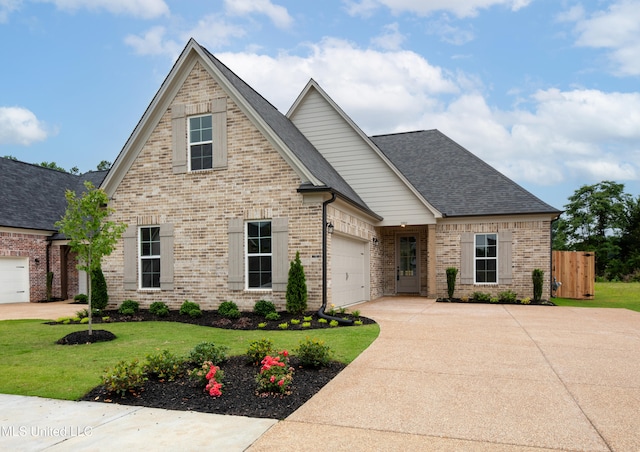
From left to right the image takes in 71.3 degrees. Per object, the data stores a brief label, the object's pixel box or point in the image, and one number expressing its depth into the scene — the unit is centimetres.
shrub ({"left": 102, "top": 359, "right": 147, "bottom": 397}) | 513
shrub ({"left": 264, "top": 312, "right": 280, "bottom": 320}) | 1103
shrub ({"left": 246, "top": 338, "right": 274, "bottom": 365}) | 638
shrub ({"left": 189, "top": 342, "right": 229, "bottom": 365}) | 621
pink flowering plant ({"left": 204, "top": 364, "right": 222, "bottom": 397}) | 500
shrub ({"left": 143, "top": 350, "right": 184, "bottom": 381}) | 574
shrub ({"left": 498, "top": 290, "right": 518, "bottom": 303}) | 1577
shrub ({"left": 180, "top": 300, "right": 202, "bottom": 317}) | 1236
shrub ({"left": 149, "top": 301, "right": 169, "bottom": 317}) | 1253
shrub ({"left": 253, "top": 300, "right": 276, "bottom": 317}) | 1169
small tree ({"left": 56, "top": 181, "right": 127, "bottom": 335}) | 888
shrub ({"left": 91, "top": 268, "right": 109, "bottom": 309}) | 1332
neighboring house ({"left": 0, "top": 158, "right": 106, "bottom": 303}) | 1788
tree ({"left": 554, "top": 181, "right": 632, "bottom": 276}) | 3956
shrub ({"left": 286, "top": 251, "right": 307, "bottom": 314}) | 1135
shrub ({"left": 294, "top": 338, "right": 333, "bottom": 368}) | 614
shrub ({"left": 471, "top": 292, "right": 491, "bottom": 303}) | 1611
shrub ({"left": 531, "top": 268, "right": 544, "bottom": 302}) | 1557
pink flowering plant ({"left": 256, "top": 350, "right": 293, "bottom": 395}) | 505
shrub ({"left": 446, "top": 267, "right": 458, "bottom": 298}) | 1641
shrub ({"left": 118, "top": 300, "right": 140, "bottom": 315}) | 1277
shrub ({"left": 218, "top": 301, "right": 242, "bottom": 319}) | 1172
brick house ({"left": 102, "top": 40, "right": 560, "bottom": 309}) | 1220
